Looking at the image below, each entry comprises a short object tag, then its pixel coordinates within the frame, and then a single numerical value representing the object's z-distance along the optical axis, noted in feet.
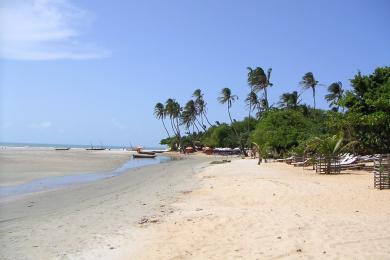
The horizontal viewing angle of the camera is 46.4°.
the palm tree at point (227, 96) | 241.55
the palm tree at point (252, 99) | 233.35
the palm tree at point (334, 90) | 220.23
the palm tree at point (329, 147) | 68.49
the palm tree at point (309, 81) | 222.87
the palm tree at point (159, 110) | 296.71
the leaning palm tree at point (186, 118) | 277.64
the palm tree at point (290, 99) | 233.35
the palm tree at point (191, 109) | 274.77
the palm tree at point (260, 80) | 201.57
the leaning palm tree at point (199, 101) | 273.13
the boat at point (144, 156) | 217.97
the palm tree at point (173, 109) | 279.08
